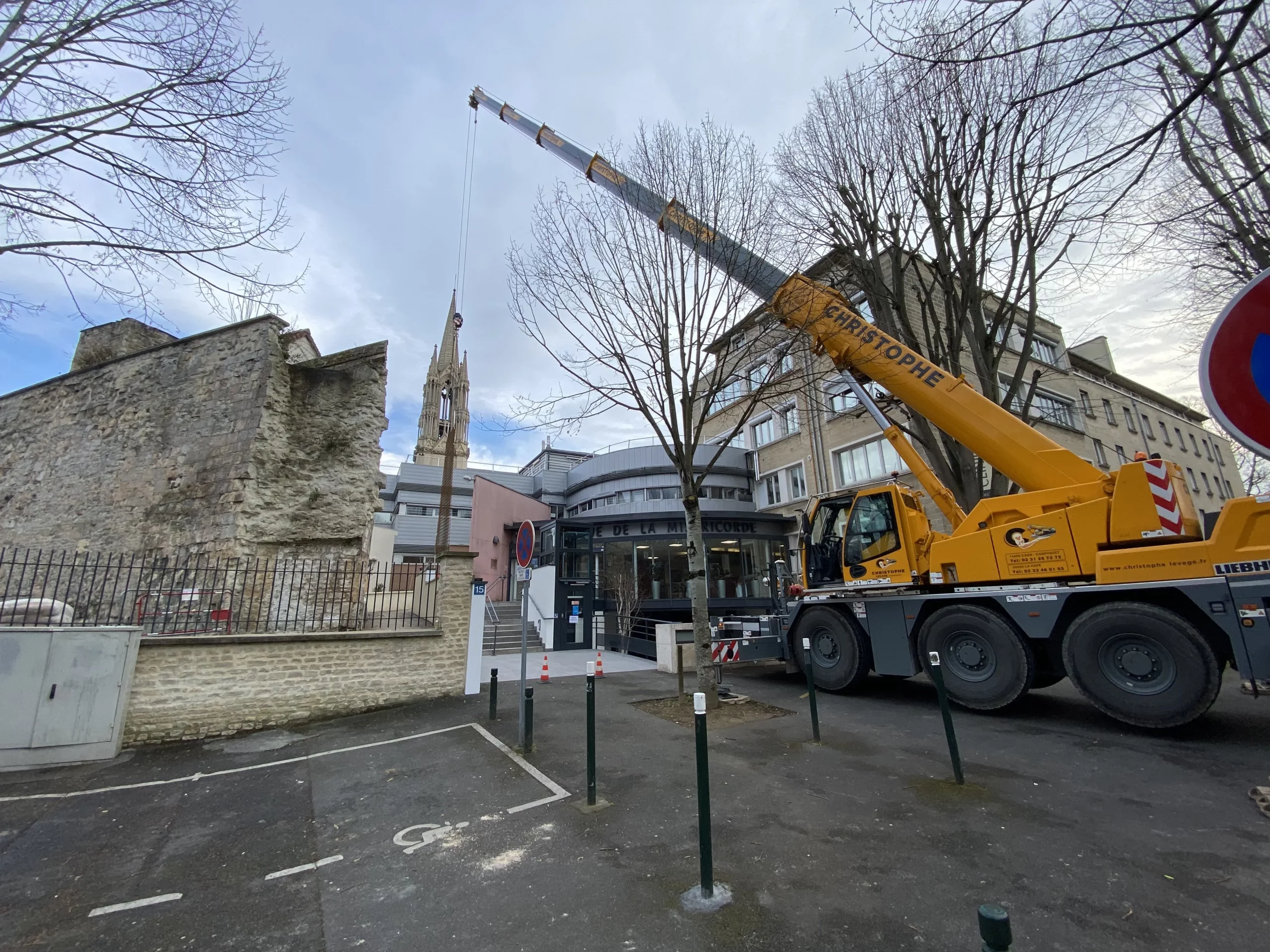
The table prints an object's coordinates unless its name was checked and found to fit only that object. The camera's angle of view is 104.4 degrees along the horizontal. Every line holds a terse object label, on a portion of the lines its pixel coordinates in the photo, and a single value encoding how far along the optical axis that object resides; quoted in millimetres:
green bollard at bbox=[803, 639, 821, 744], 5945
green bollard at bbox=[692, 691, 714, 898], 2924
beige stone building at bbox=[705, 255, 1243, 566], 19547
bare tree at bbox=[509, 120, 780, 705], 8039
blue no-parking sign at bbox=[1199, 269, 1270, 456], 1396
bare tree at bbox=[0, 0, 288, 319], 4176
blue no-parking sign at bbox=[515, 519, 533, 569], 6148
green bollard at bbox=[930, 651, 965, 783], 4555
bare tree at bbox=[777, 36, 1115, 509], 8531
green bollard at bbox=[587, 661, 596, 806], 4332
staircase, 16578
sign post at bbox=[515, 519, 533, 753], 6133
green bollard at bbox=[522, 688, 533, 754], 5699
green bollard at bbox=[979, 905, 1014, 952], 1439
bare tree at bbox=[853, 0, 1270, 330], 2656
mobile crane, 5438
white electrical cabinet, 5461
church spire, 53500
